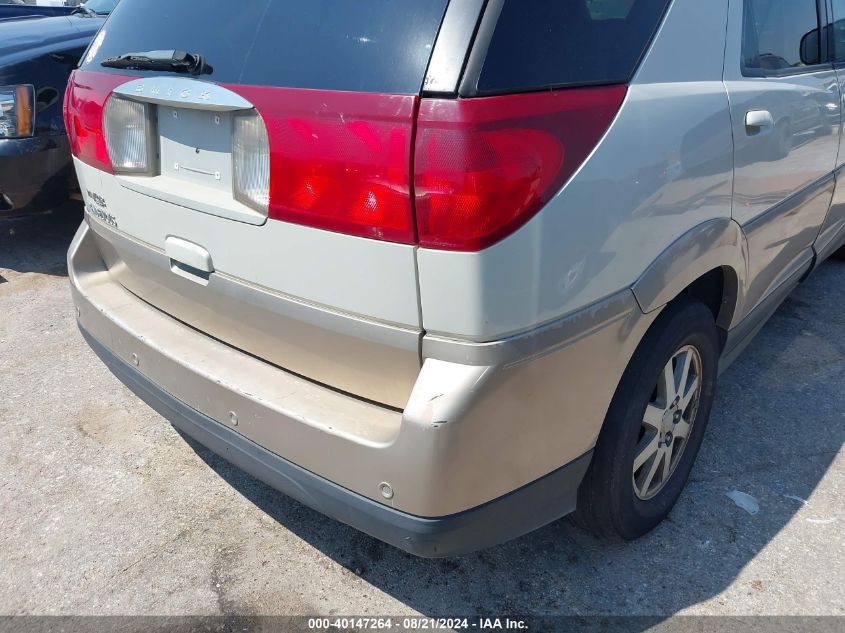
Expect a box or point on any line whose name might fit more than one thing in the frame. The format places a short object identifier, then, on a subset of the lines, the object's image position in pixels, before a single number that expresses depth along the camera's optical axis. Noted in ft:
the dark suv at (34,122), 13.70
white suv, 4.90
